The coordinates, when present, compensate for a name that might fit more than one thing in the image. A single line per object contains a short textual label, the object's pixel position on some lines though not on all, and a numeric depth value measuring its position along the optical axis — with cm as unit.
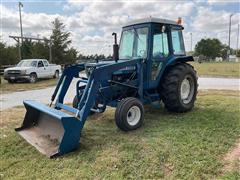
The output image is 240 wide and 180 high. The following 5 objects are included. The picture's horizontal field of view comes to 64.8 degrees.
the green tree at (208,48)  5532
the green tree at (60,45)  2184
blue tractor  336
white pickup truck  1219
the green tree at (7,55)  1878
